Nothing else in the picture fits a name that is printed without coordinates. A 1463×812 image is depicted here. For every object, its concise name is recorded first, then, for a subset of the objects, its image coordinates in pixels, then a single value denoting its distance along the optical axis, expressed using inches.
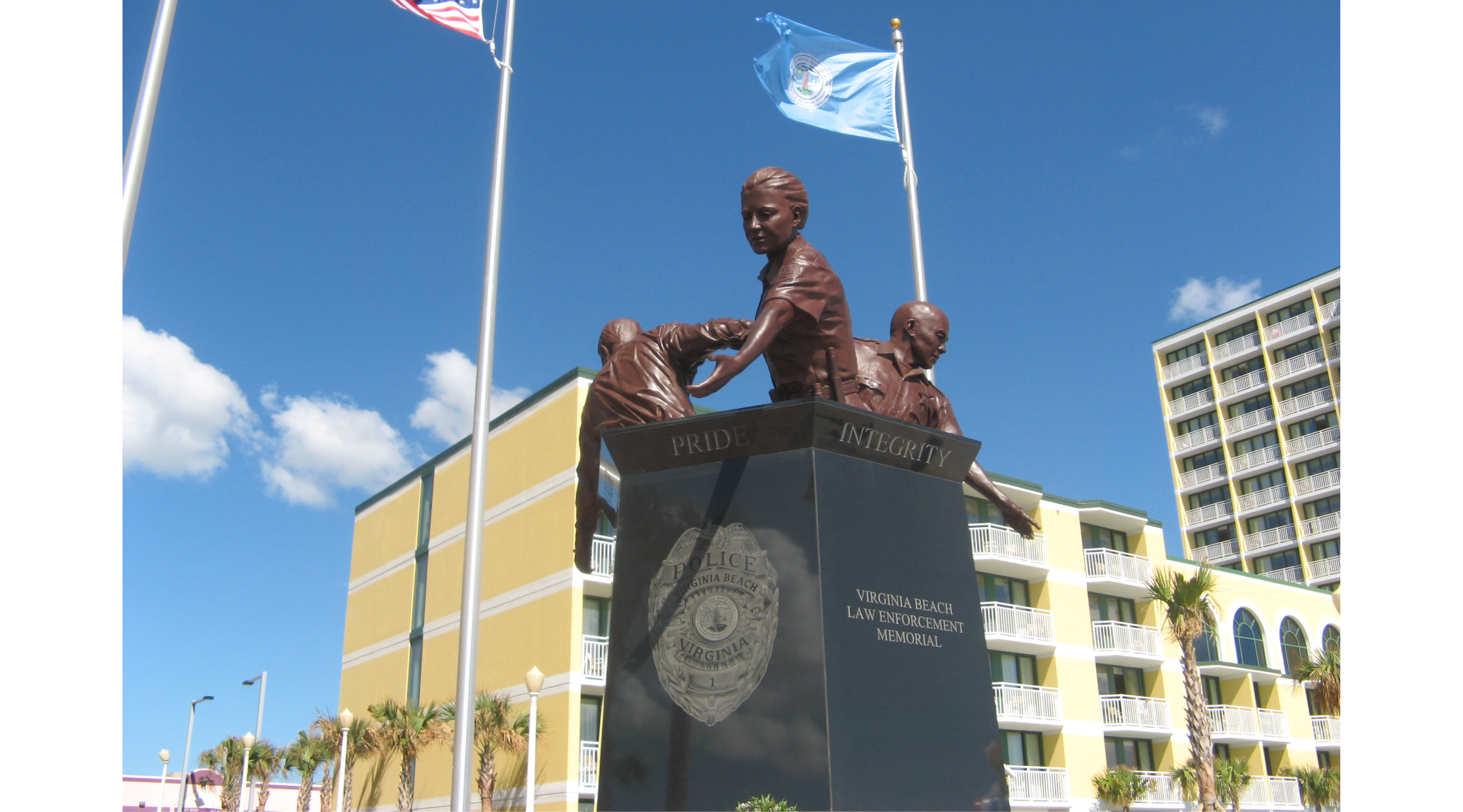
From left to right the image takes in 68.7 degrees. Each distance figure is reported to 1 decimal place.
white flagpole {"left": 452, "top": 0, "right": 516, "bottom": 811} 512.1
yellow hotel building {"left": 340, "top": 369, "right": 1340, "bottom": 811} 1133.7
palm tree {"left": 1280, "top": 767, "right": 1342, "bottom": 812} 1518.2
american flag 551.8
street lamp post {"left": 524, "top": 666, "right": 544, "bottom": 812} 752.3
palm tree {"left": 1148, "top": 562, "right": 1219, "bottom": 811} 1120.2
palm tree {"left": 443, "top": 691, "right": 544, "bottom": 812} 1068.5
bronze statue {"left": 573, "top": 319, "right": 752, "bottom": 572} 172.7
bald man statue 196.4
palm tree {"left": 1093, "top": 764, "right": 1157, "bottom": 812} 1321.4
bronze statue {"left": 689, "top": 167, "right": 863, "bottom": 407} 166.6
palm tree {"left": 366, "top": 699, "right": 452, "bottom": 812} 1168.8
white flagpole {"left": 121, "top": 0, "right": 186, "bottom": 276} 397.7
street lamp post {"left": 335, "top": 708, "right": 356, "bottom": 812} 1128.2
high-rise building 2357.3
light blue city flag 553.6
